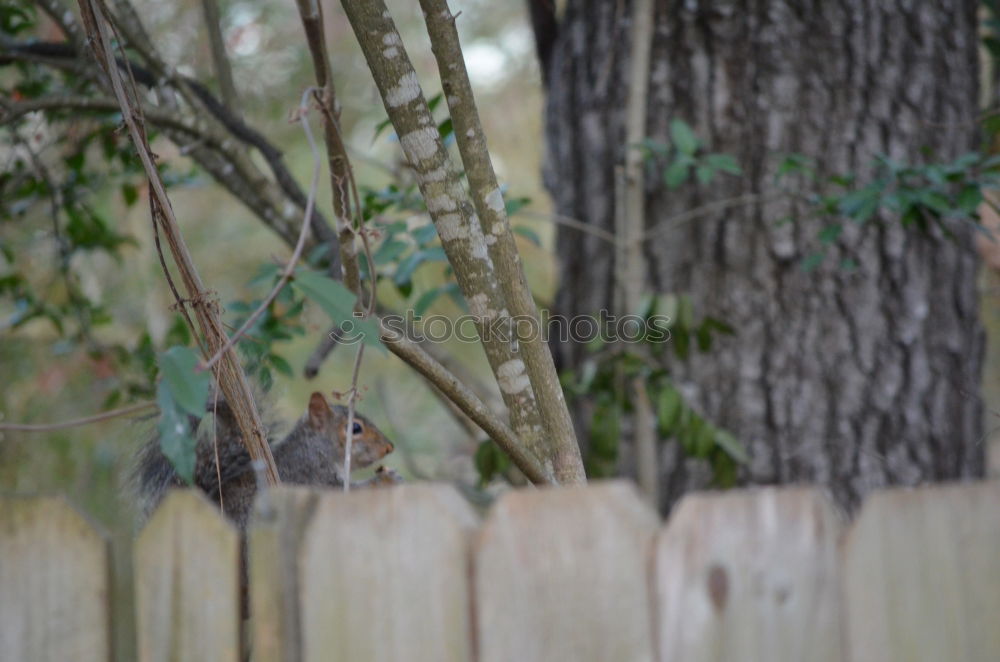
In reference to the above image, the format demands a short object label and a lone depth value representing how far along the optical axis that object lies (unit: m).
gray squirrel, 10.98
